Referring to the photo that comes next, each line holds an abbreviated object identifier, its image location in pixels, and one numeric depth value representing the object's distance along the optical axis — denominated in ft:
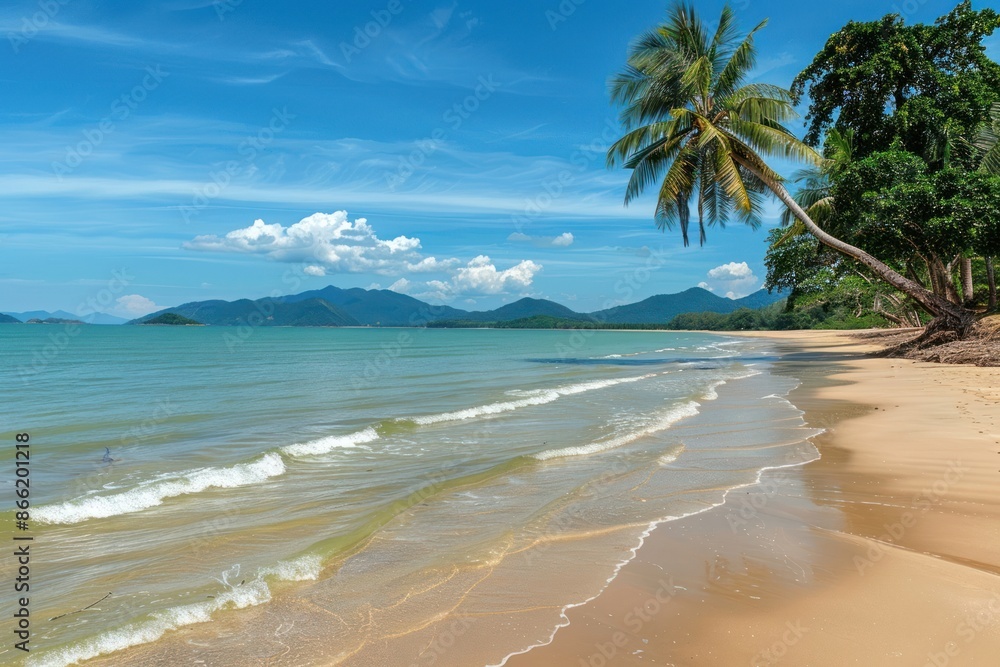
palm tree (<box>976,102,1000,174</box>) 67.51
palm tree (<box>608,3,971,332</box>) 65.31
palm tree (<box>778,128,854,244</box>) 75.36
